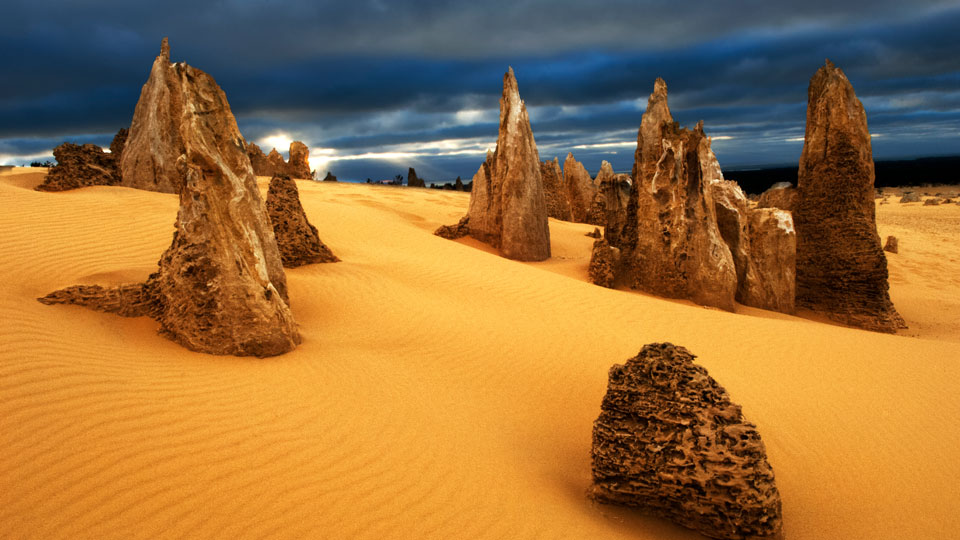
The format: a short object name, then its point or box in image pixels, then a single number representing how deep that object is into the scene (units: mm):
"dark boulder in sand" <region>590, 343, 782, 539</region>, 3381
